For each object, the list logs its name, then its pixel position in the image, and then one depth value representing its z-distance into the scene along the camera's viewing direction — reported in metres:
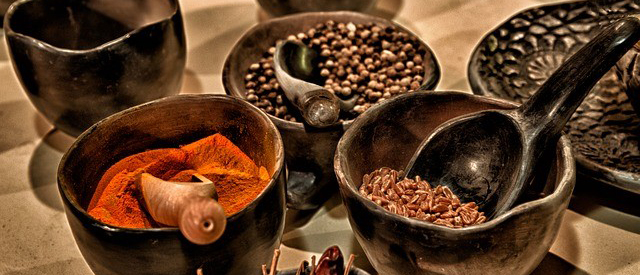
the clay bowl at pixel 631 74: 0.62
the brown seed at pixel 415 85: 0.64
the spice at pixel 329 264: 0.53
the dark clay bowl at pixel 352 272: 0.55
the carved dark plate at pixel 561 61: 0.64
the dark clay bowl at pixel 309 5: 0.74
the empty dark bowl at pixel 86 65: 0.63
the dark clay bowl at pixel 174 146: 0.52
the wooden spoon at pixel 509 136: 0.56
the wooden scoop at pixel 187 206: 0.49
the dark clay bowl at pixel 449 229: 0.52
